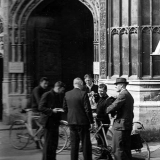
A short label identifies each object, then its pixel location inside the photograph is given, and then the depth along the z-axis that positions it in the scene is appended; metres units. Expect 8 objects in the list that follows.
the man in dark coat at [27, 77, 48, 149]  10.03
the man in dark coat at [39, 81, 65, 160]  8.23
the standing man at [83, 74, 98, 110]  11.12
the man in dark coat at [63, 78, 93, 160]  8.06
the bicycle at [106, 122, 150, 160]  8.20
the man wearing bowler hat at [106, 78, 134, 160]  7.89
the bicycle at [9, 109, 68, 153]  9.95
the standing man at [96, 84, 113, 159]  9.03
